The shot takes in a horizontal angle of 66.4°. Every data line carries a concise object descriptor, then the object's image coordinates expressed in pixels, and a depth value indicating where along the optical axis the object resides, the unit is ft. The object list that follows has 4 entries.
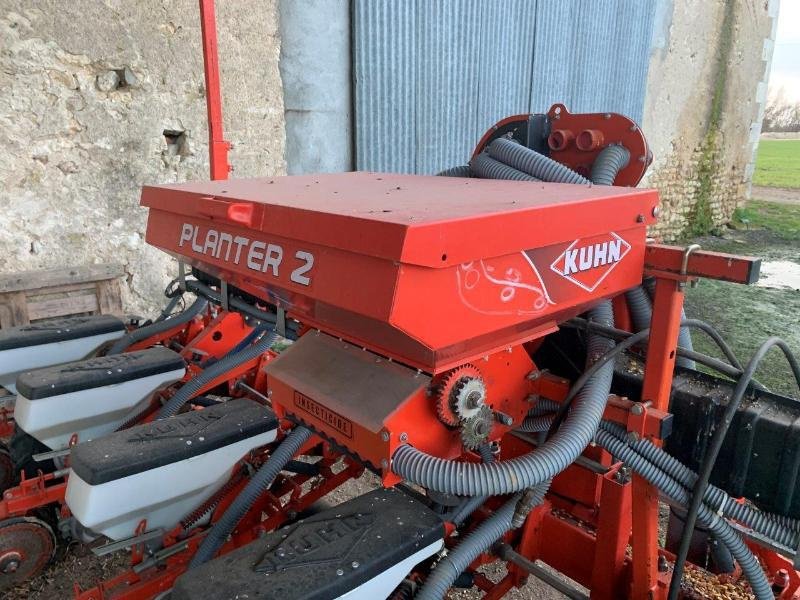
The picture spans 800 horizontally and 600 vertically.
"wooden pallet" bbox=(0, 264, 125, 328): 12.15
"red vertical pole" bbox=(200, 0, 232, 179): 10.88
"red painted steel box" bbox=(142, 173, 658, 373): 3.92
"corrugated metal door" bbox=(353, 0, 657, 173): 16.87
